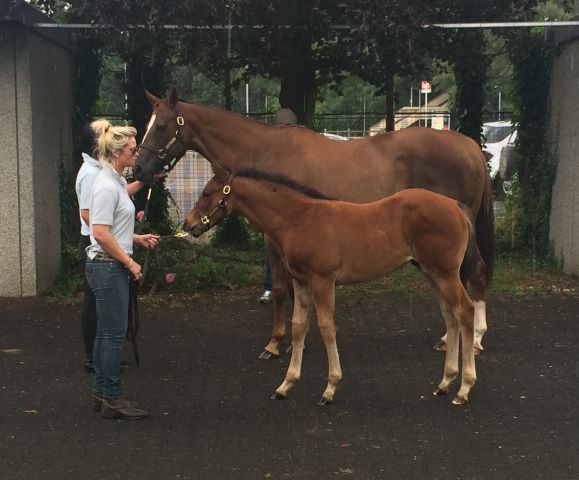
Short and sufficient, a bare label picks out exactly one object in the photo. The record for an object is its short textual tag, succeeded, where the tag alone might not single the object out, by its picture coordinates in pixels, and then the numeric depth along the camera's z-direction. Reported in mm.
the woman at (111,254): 4273
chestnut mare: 6199
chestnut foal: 4734
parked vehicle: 13112
